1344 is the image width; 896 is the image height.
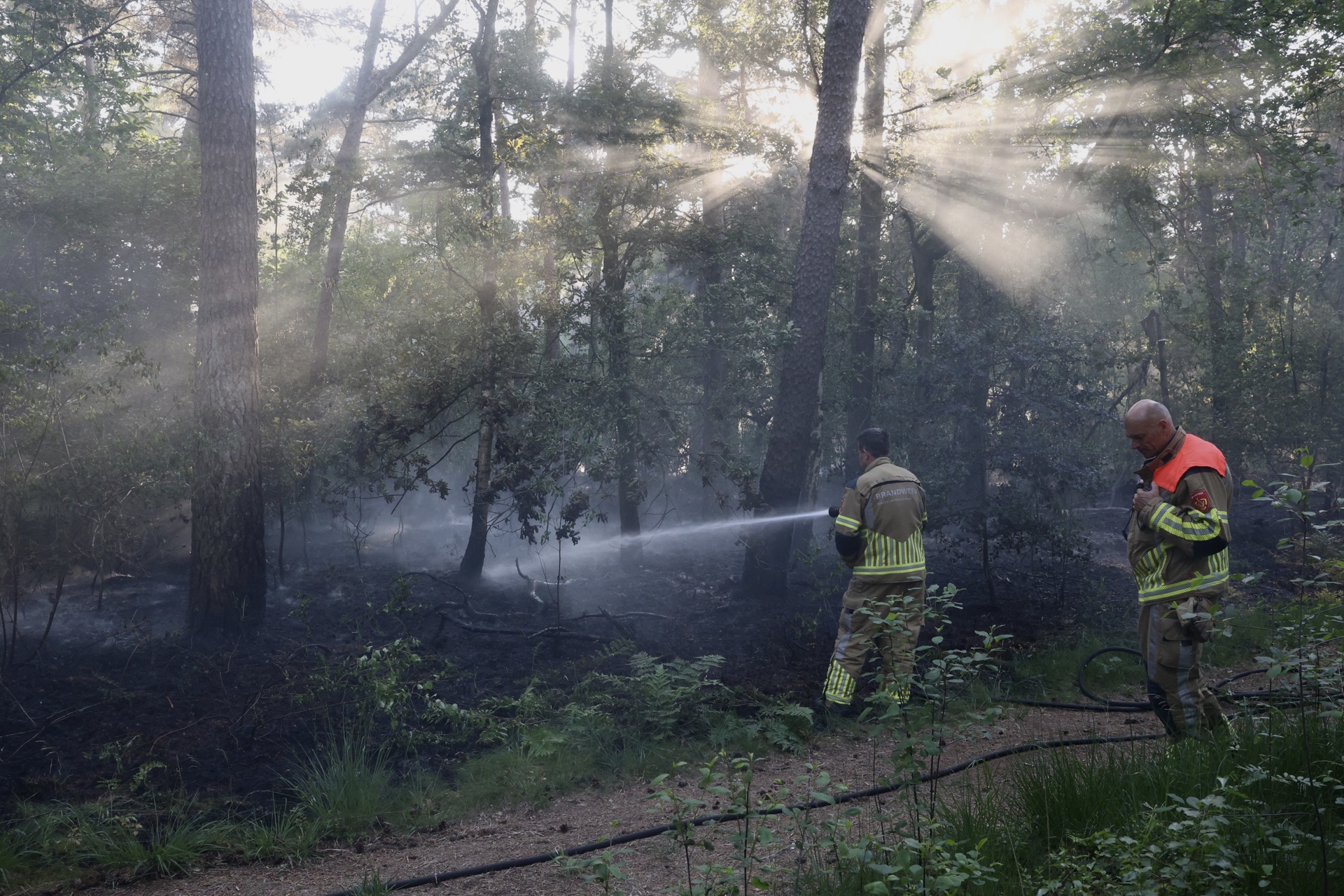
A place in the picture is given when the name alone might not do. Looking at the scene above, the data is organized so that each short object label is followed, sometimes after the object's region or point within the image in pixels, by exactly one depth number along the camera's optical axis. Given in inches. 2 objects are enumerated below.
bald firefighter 183.8
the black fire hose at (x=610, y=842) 166.2
